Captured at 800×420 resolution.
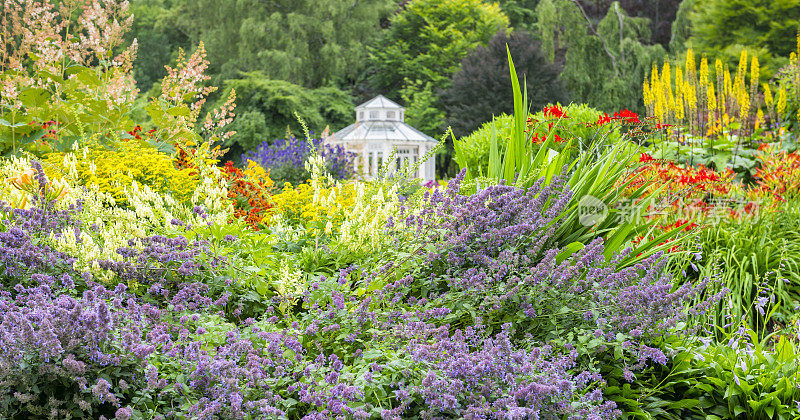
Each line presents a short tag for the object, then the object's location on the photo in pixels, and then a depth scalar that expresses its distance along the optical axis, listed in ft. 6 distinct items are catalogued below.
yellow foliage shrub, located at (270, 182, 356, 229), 11.93
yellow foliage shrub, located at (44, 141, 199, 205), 13.24
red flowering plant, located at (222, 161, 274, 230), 14.26
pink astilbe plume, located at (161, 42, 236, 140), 17.49
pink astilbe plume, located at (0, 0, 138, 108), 17.12
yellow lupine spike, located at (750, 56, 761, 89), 26.99
